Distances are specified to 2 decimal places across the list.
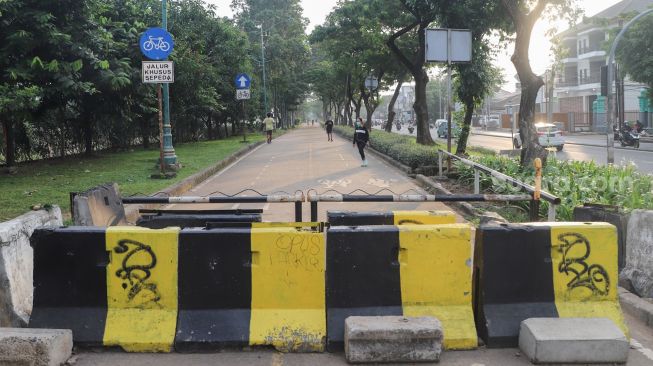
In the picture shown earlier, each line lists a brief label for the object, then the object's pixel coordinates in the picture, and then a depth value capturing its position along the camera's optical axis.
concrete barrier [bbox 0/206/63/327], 4.51
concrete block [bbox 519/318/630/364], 4.05
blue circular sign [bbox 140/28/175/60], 14.52
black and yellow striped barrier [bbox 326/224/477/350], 4.41
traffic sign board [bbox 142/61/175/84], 14.36
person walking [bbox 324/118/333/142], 36.69
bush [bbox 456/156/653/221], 7.98
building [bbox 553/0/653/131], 50.97
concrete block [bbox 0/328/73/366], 3.94
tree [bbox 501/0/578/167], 12.98
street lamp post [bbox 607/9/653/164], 16.83
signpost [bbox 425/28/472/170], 13.83
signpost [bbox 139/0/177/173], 14.38
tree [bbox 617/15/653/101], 33.59
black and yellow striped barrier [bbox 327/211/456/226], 5.63
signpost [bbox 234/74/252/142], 29.62
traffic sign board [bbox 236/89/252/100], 29.53
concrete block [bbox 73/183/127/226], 5.78
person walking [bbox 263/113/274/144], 33.28
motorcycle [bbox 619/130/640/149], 31.05
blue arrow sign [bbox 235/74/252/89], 29.66
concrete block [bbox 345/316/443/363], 4.09
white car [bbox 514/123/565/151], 30.09
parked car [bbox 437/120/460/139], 44.19
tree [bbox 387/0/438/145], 21.92
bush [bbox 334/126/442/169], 16.03
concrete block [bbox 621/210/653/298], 5.50
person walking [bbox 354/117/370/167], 18.56
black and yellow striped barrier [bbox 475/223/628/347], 4.45
